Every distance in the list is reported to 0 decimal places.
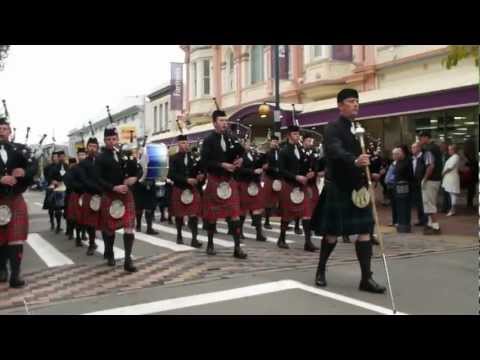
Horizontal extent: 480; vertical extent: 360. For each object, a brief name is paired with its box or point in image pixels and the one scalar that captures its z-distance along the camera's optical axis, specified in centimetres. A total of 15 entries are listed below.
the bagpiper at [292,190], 827
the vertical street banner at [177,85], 3262
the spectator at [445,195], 1264
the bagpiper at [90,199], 867
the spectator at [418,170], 1034
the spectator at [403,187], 1030
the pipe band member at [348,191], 539
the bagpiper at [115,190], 693
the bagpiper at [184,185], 961
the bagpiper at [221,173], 750
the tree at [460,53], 641
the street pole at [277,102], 1424
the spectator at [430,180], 990
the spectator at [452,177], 1188
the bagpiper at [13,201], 608
